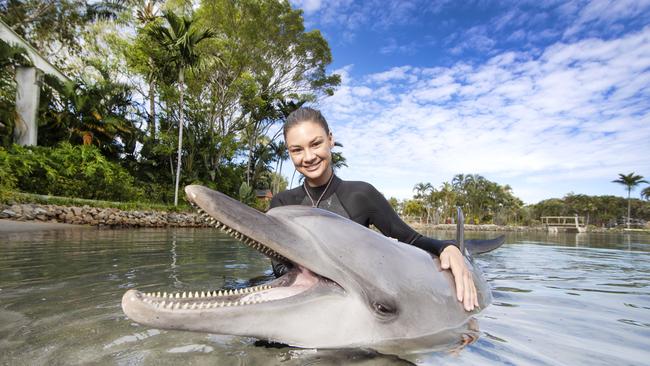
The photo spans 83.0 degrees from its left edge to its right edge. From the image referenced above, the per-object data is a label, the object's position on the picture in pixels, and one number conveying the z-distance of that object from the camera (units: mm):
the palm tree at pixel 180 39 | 16688
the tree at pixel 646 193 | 77312
